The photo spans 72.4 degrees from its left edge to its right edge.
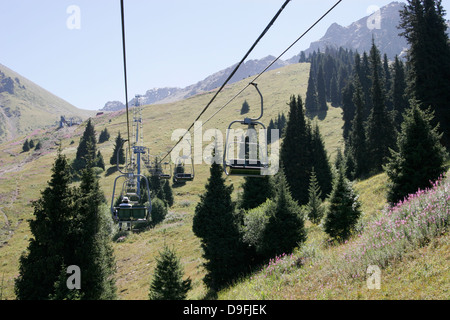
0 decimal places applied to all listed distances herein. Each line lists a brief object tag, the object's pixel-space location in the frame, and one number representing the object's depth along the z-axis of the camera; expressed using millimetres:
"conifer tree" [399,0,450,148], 33844
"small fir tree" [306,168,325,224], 31078
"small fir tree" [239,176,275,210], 33781
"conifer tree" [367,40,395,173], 46375
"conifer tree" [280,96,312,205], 47406
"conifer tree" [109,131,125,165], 95750
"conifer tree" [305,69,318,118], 131125
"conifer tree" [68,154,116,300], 20203
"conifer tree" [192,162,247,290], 26094
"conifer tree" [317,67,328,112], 131775
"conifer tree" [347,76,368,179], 48875
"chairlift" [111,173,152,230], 14188
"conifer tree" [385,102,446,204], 20625
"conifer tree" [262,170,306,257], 23609
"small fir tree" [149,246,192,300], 21484
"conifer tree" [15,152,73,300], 18781
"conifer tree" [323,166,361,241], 20609
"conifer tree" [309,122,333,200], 48406
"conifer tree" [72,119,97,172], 94431
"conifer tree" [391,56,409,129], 65212
